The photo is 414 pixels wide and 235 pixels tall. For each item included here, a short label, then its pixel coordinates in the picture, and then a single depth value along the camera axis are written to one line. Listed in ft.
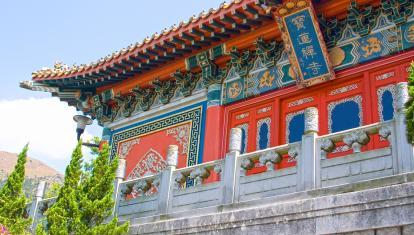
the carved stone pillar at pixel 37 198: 34.71
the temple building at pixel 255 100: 22.12
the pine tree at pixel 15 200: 30.71
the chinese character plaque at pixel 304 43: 30.22
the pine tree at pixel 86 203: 24.56
